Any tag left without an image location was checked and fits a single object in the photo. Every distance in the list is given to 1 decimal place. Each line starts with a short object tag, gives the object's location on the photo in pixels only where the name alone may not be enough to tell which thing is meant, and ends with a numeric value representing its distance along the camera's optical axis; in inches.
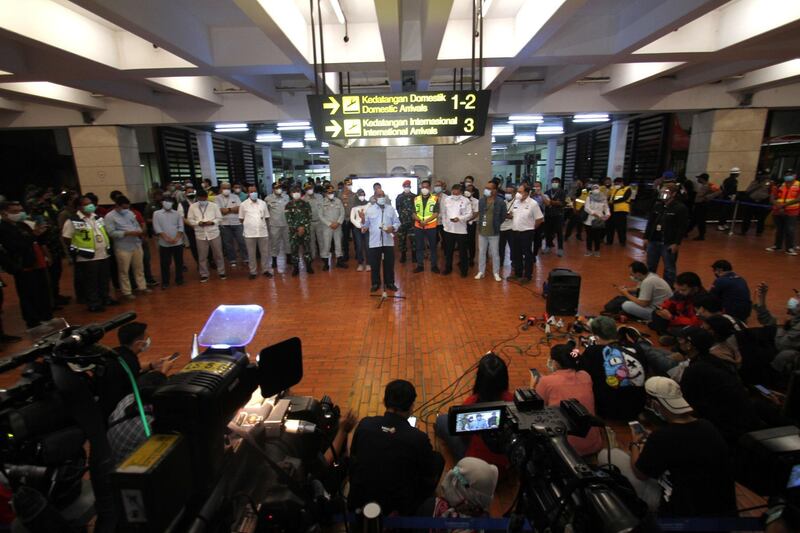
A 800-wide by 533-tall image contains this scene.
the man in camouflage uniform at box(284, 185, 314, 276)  320.2
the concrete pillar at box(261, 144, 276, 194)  870.4
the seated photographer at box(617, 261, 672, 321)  197.8
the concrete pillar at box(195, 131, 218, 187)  575.2
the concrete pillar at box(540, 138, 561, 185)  859.4
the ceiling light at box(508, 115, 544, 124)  523.8
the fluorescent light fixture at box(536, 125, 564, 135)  677.9
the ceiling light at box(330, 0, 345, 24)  217.3
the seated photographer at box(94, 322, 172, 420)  65.5
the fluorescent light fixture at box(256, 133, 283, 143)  671.4
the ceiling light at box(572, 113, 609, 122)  509.0
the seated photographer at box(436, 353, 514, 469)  101.7
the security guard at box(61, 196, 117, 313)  232.5
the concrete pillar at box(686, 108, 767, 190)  446.3
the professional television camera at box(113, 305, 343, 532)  39.8
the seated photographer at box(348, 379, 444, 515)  76.9
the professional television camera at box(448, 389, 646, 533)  44.6
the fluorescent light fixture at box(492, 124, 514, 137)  636.7
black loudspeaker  215.3
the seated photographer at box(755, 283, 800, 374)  128.8
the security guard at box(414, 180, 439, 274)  309.7
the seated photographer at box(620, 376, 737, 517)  77.5
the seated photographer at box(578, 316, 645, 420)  119.5
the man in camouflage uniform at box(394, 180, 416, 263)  345.7
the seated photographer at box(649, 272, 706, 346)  176.9
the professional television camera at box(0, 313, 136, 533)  51.2
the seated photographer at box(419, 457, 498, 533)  79.0
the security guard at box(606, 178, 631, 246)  382.8
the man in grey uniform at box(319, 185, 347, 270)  332.5
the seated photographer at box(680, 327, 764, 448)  94.8
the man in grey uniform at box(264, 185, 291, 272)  337.7
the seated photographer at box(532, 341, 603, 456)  103.0
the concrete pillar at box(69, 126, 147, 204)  442.6
